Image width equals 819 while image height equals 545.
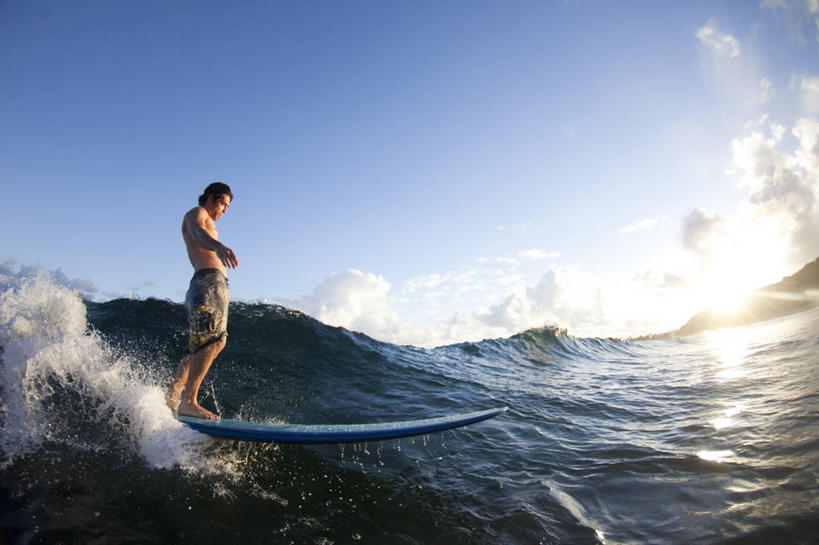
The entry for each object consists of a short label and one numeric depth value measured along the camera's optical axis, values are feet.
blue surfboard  10.47
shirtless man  12.05
